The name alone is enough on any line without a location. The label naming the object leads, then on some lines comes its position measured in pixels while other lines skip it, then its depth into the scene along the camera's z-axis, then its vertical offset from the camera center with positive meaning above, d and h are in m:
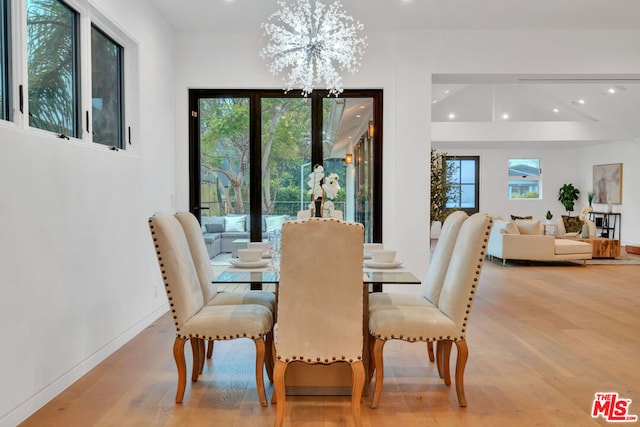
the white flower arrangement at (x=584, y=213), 9.69 -0.33
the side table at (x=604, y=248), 8.95 -0.95
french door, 5.52 +0.56
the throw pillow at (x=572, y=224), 10.13 -0.58
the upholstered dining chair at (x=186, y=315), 2.54 -0.66
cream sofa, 8.22 -0.87
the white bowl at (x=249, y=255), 2.94 -0.36
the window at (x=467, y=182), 13.99 +0.42
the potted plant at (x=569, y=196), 13.48 +0.02
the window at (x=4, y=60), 2.49 +0.71
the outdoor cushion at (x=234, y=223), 5.58 -0.31
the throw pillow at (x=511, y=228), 8.48 -0.56
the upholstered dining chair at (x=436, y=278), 3.01 -0.53
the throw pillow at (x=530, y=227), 8.59 -0.54
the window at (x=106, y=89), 3.60 +0.84
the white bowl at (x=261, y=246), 3.45 -0.38
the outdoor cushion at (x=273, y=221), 5.61 -0.29
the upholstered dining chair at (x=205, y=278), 3.08 -0.54
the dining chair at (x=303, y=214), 4.61 -0.17
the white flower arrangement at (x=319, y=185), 3.02 +0.07
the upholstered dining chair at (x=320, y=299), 2.20 -0.48
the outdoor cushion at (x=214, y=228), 5.50 -0.36
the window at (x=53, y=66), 2.79 +0.81
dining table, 2.79 -1.02
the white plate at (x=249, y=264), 2.90 -0.41
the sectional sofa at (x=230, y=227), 5.46 -0.35
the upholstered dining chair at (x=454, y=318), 2.53 -0.66
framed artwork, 11.95 +0.34
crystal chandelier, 3.93 +1.28
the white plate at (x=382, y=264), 2.94 -0.41
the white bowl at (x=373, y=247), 3.77 -0.40
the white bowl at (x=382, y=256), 3.00 -0.37
